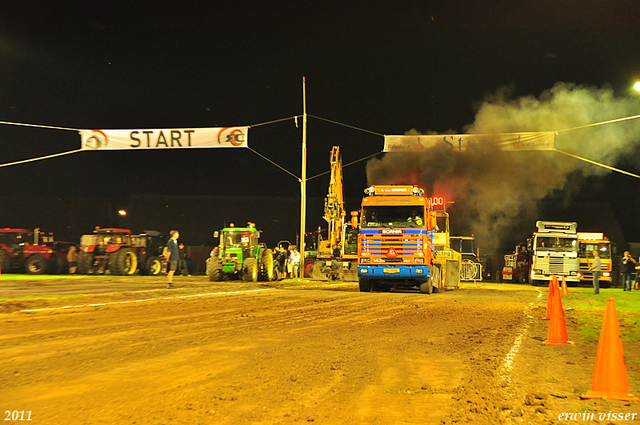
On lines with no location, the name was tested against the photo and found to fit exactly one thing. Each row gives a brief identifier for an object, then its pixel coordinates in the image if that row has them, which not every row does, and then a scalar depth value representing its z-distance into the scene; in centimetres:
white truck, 3253
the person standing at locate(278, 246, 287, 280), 3178
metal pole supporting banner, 2995
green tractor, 2728
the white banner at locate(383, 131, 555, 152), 2731
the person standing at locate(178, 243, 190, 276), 3434
